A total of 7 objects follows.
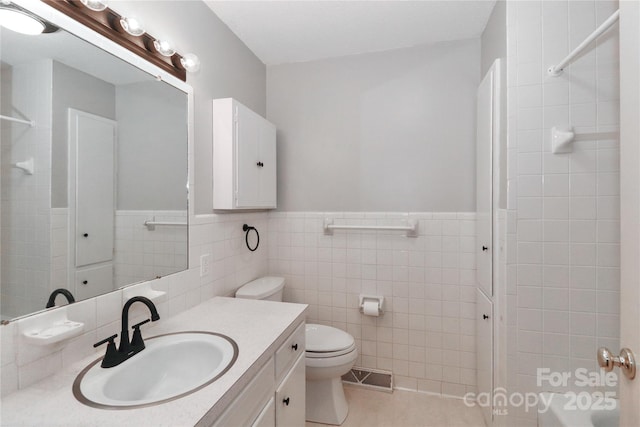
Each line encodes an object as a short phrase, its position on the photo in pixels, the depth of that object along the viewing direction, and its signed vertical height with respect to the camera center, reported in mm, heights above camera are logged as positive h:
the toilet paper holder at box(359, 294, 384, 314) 2127 -639
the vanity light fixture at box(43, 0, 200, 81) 1018 +720
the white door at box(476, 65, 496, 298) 1674 +180
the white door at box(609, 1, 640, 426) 641 +40
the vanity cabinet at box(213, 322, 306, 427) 923 -679
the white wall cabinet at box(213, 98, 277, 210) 1732 +349
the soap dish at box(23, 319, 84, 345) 848 -354
